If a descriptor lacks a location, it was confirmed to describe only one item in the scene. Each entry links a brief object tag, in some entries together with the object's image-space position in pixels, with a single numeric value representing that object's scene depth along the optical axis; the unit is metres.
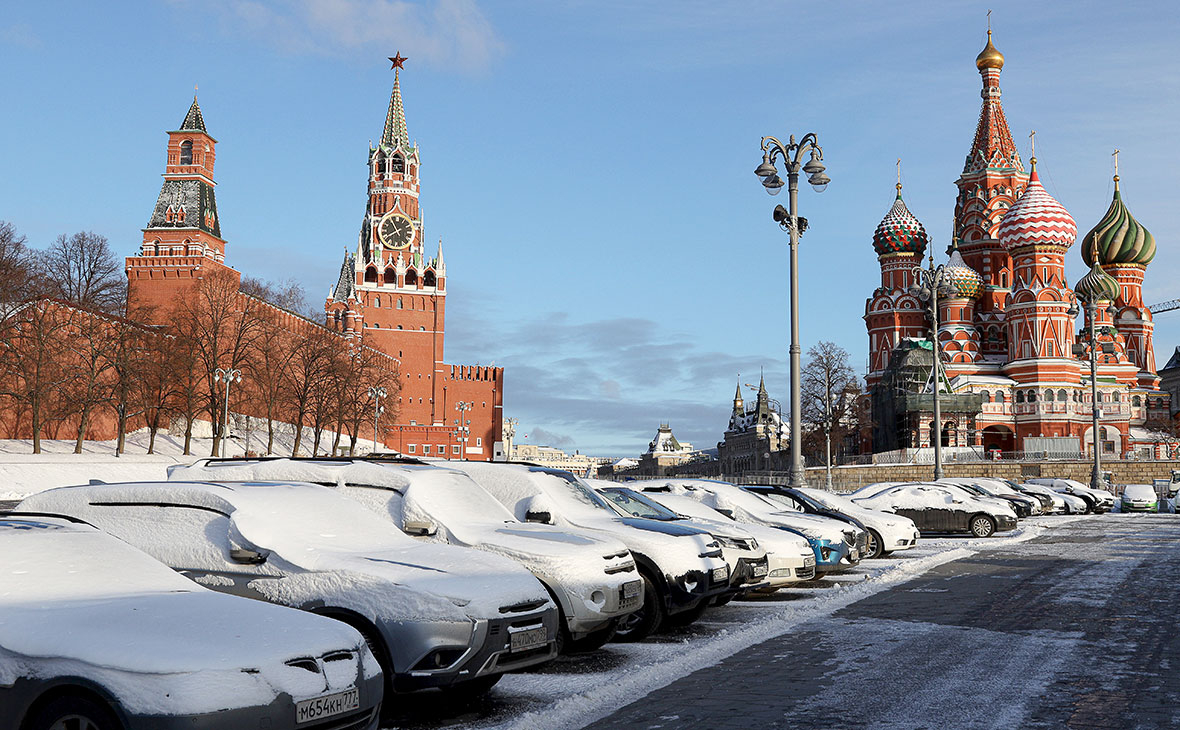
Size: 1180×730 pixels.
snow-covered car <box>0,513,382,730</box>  4.45
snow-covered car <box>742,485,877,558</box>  17.23
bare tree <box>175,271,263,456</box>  67.00
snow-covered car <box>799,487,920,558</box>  19.02
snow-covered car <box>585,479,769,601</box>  11.49
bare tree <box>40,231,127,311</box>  74.81
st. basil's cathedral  75.06
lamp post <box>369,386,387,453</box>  75.66
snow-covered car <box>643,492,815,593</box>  12.74
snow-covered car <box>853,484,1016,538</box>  25.47
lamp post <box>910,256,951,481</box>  35.01
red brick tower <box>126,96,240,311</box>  84.31
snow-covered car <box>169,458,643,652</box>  8.22
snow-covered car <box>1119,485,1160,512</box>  41.31
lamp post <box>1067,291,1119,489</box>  46.69
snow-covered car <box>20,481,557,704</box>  6.42
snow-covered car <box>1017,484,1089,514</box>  39.91
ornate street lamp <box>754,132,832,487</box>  20.28
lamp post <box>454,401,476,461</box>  119.04
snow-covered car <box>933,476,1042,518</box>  33.12
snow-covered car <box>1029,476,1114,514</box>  42.09
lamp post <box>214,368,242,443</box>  57.03
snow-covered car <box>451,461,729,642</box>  9.89
